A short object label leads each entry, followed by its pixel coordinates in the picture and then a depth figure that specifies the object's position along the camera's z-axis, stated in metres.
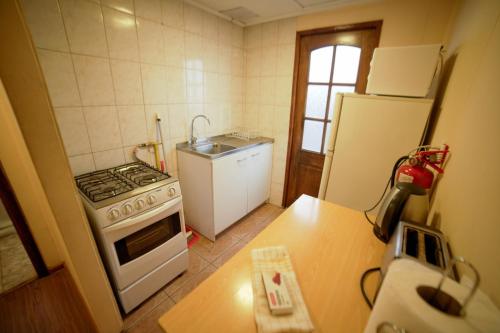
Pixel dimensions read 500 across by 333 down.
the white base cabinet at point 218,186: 1.93
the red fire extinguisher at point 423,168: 0.99
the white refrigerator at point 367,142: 1.32
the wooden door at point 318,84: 1.89
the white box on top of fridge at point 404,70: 1.22
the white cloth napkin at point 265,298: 0.57
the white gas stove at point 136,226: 1.20
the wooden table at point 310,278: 0.60
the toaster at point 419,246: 0.58
